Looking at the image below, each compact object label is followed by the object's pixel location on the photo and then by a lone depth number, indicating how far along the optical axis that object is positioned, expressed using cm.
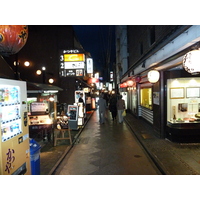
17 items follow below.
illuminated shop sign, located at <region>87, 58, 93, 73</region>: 2097
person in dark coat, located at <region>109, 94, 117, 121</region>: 1737
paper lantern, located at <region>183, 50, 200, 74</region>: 470
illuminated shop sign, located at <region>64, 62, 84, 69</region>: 1325
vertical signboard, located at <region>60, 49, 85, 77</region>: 1314
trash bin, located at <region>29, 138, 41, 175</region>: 522
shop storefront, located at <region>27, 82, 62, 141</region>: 972
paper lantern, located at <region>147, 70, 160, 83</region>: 905
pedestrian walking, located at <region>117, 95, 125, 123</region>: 1547
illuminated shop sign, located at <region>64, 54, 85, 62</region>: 1318
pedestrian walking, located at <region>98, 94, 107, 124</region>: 1554
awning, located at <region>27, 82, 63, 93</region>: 1003
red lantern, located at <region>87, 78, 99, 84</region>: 2526
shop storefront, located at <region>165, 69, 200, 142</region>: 923
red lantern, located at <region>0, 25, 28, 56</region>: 458
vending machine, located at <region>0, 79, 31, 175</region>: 399
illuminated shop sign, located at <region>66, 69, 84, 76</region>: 1327
